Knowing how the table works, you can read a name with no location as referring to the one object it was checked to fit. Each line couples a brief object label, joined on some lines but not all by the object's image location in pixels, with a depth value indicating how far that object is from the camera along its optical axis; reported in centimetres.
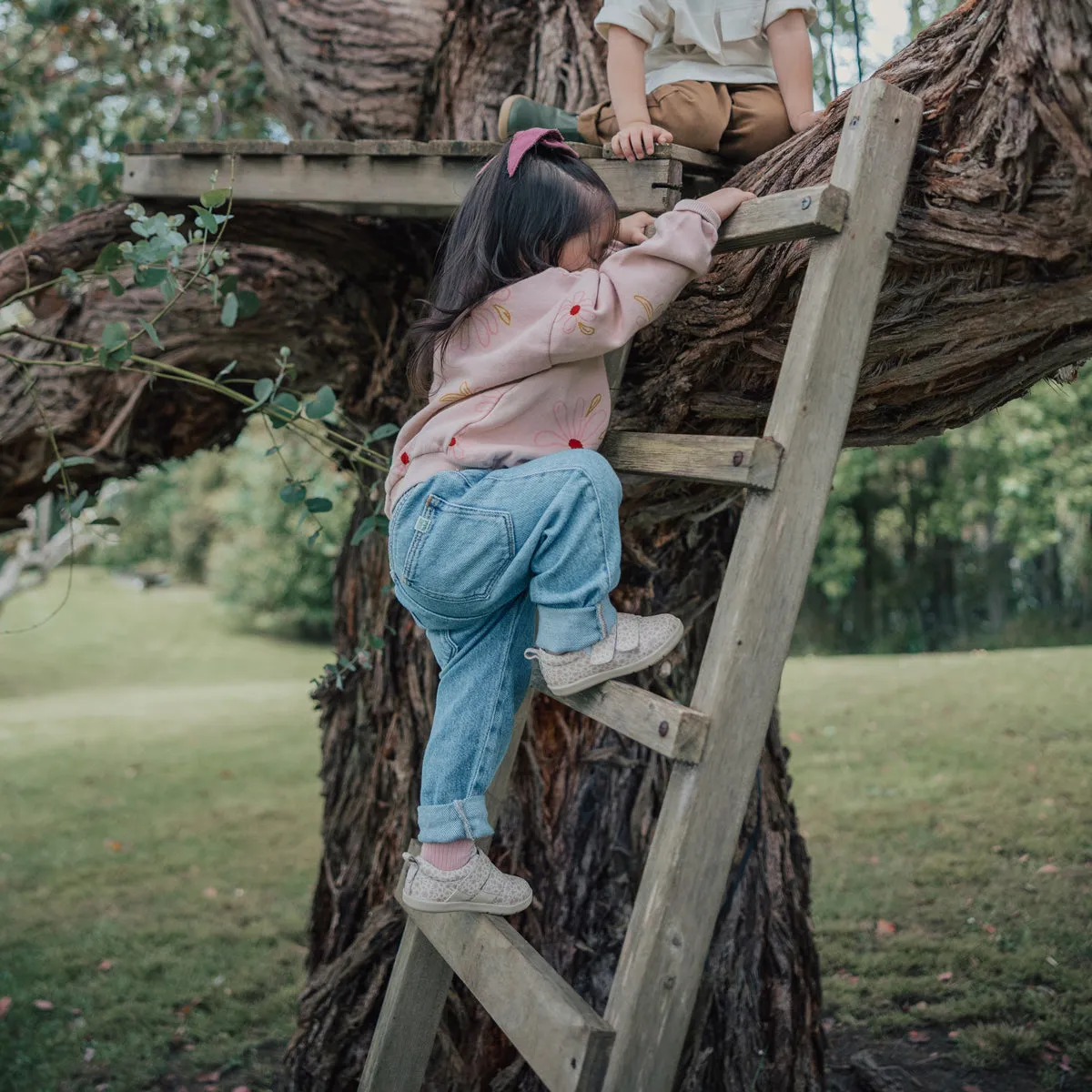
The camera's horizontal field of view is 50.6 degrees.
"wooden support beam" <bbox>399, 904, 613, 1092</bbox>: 170
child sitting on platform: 243
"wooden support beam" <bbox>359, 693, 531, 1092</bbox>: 234
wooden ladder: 170
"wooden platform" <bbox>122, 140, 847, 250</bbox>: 227
